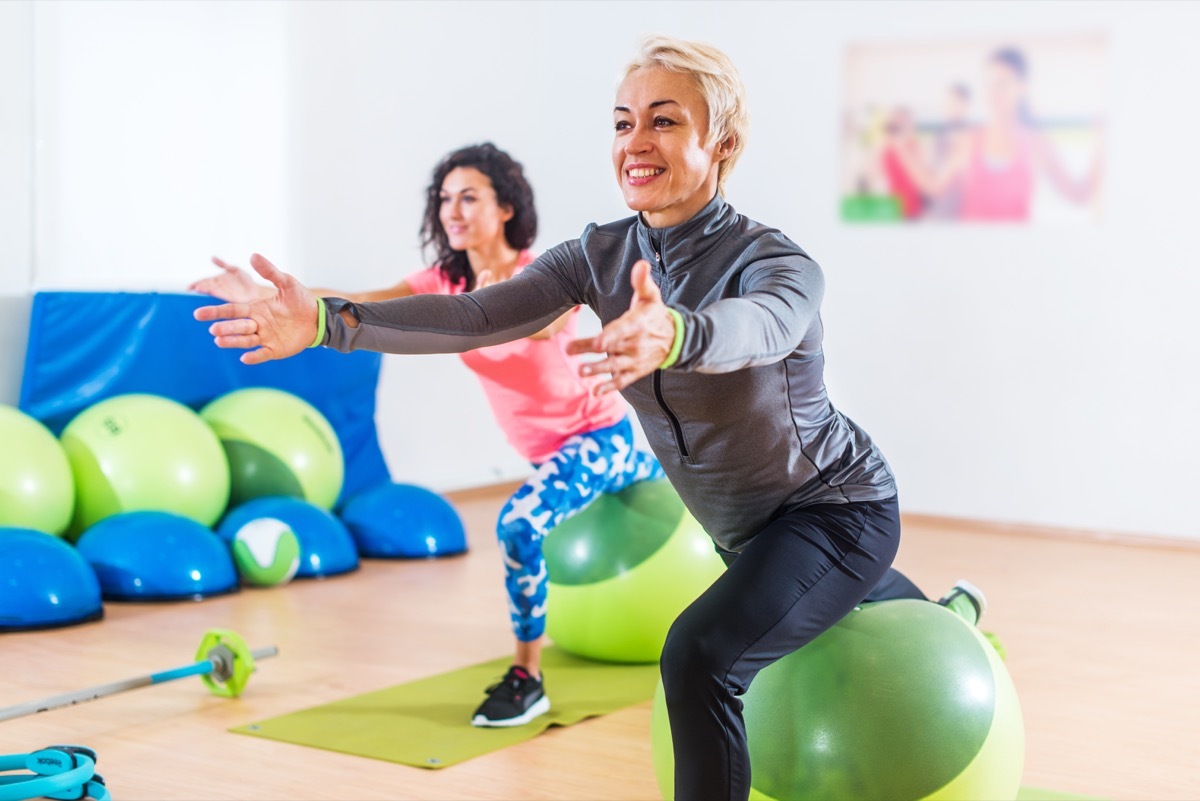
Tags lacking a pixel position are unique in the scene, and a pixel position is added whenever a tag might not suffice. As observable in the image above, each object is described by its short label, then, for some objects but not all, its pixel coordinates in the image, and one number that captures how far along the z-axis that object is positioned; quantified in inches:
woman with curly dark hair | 138.9
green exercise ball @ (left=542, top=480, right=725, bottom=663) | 151.5
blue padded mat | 204.7
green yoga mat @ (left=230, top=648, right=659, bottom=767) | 129.3
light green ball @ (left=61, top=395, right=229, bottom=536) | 192.5
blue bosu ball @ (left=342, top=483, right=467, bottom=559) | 222.7
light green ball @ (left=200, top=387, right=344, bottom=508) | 211.3
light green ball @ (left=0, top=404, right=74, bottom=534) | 178.9
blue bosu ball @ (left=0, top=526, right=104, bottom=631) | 168.9
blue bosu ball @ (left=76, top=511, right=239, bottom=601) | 186.5
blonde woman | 81.4
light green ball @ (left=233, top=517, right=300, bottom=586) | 196.2
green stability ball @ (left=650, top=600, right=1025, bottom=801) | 93.8
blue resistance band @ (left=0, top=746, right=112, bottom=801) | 109.5
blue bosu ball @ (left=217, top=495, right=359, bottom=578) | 202.4
